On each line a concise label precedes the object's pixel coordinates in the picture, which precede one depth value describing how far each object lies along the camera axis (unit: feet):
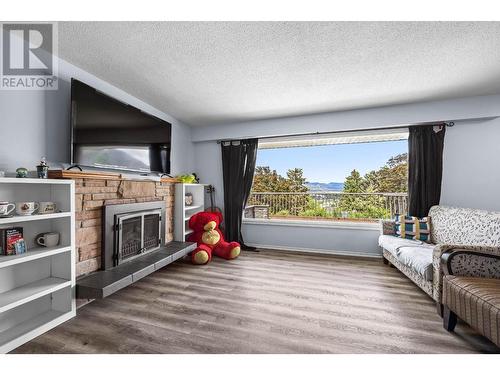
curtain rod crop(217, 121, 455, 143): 9.66
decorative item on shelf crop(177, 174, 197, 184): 11.00
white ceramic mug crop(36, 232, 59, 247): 5.55
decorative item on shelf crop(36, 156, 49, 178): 5.22
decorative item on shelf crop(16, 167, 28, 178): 4.88
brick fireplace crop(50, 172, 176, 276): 6.26
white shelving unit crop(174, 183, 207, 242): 10.55
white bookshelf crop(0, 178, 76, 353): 4.86
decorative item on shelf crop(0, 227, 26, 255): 4.81
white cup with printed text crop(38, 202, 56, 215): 5.29
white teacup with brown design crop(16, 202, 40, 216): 4.87
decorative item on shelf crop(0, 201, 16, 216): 4.54
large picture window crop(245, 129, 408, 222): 11.60
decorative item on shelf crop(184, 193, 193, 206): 12.04
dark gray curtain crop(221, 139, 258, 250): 12.58
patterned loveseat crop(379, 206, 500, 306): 6.05
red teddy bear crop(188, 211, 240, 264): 10.59
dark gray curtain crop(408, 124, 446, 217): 9.80
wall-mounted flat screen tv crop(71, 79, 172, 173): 6.32
